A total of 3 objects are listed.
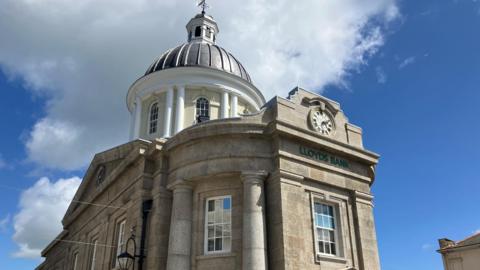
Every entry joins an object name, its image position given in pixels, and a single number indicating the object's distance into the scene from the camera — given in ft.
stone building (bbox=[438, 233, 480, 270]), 96.43
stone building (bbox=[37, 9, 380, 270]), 44.83
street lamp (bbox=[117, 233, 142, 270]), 44.25
